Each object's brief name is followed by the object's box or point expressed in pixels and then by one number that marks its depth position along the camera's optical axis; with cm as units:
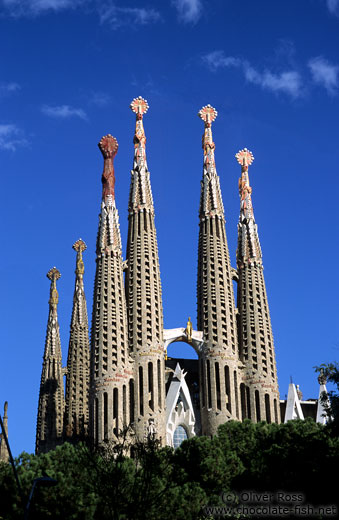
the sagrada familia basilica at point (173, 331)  5091
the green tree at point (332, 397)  2886
